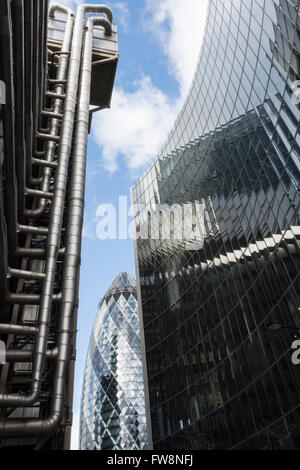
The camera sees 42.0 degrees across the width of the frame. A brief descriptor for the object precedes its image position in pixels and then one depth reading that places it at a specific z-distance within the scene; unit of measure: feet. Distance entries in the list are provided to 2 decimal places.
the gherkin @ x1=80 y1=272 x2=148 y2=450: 329.52
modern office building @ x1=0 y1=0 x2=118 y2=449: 51.93
